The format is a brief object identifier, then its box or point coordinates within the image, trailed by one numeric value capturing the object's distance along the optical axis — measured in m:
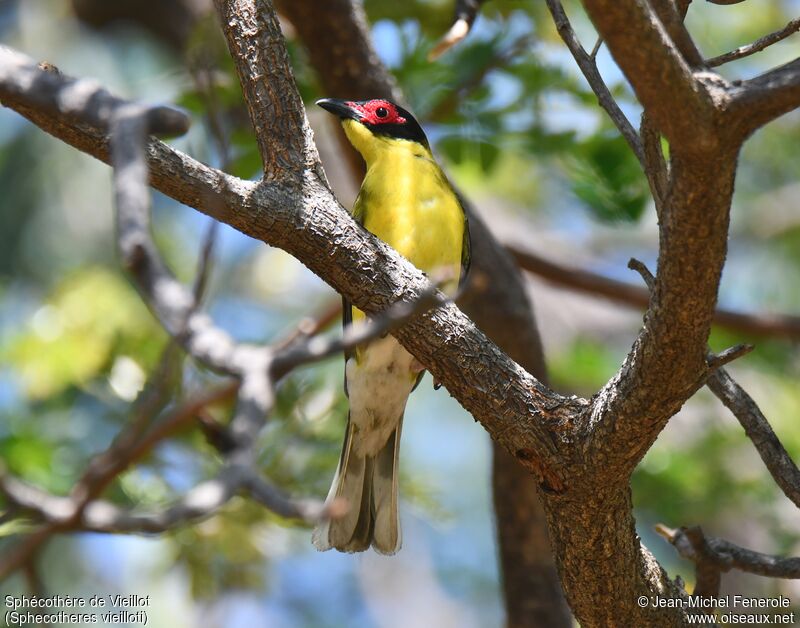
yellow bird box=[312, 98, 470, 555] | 7.44
